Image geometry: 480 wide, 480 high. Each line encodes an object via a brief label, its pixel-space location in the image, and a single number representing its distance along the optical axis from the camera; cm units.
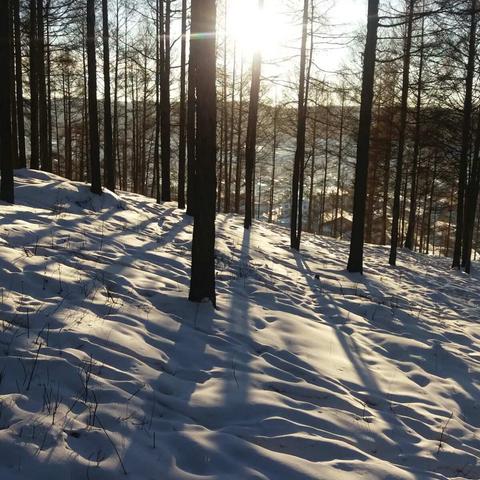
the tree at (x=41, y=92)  1590
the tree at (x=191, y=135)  1503
